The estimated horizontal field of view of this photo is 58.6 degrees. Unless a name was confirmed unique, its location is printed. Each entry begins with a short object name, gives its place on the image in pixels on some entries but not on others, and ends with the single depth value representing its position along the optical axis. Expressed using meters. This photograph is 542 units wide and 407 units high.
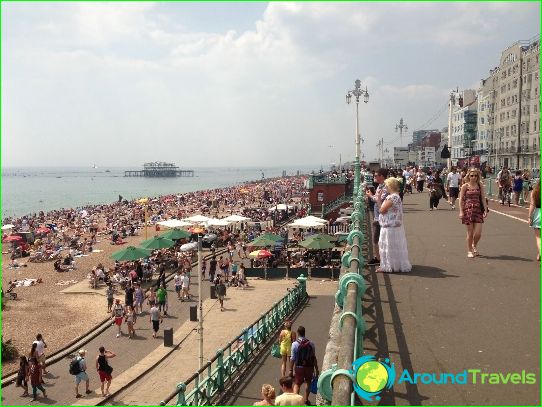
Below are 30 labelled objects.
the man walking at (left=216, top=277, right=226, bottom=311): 19.83
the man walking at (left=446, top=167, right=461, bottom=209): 16.17
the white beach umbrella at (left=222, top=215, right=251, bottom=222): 35.44
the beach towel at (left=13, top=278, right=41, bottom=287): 28.42
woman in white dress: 7.76
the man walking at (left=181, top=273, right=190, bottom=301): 22.42
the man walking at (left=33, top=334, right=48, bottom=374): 14.22
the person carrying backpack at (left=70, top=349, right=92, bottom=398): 13.10
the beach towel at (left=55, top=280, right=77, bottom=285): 28.81
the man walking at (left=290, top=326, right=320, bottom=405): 7.33
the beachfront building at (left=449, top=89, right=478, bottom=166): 81.88
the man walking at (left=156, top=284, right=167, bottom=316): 20.34
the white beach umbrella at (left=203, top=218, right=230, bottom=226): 33.53
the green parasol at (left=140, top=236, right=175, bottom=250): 25.97
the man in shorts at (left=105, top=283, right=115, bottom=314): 22.14
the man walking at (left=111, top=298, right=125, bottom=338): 18.05
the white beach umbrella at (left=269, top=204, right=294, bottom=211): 49.82
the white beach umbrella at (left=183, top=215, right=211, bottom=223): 34.25
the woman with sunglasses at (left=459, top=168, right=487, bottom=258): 8.82
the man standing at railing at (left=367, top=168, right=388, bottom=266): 8.51
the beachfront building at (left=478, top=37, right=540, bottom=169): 52.06
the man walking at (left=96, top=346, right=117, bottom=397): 13.03
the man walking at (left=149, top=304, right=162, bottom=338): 17.89
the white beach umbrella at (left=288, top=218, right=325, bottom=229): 28.23
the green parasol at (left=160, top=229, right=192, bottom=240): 28.85
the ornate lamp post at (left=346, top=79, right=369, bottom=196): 25.06
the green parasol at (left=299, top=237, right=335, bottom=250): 23.23
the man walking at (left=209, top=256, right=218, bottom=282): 25.52
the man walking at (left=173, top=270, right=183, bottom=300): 22.97
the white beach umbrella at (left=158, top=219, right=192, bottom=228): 34.18
